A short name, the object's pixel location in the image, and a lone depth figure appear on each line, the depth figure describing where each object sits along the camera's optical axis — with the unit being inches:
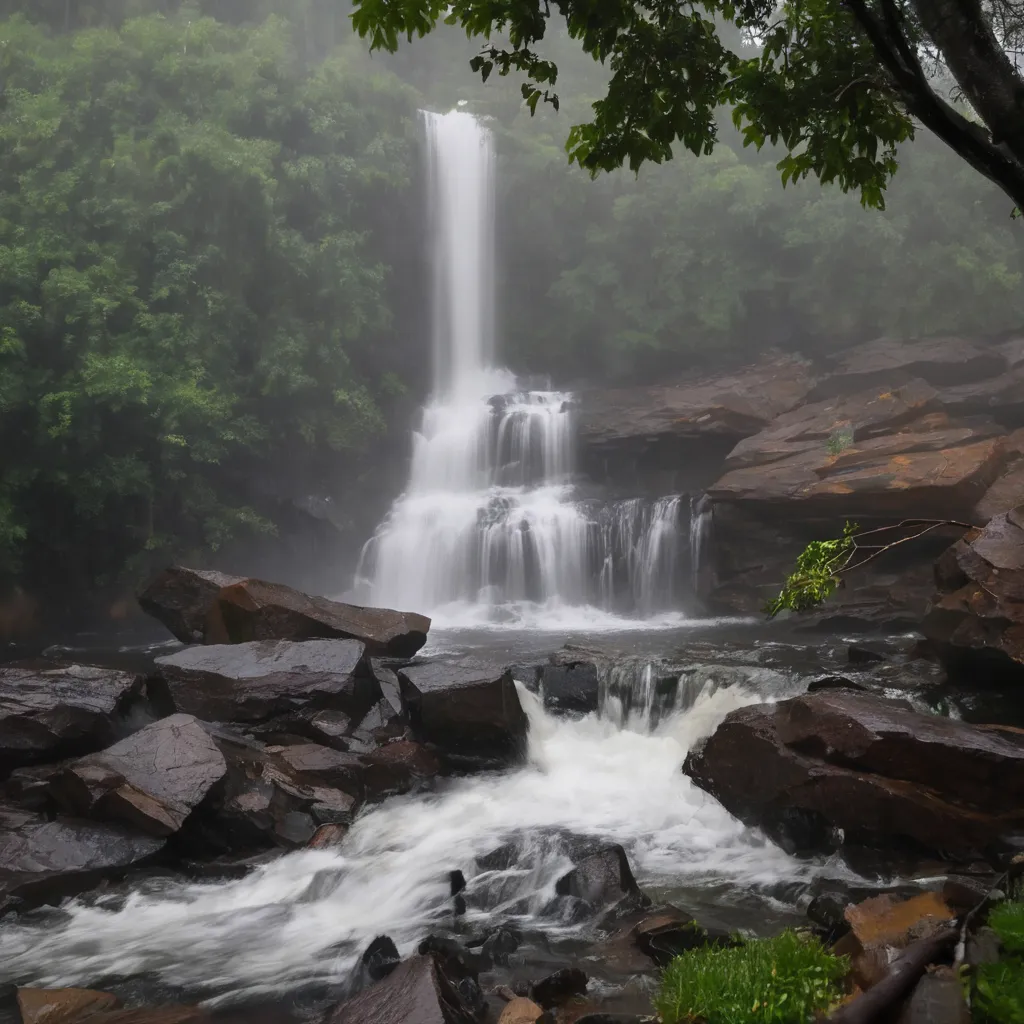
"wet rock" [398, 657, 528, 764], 468.4
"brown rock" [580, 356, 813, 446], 957.8
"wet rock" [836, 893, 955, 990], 189.8
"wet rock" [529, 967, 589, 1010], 238.8
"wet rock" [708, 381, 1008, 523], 687.7
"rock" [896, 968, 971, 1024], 146.0
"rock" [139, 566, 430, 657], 577.3
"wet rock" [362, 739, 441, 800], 436.8
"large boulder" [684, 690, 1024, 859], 319.6
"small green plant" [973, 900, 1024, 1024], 140.3
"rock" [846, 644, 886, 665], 538.6
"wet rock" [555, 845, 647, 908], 312.7
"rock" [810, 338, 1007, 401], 937.5
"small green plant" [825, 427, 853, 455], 791.7
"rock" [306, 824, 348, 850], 378.6
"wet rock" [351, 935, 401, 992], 263.1
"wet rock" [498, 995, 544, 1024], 223.5
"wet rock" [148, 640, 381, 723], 478.9
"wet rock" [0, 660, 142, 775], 420.2
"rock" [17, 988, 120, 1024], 245.1
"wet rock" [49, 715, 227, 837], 362.6
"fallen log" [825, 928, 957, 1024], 154.6
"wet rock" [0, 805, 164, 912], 334.3
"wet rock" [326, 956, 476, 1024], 209.2
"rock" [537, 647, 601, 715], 530.0
